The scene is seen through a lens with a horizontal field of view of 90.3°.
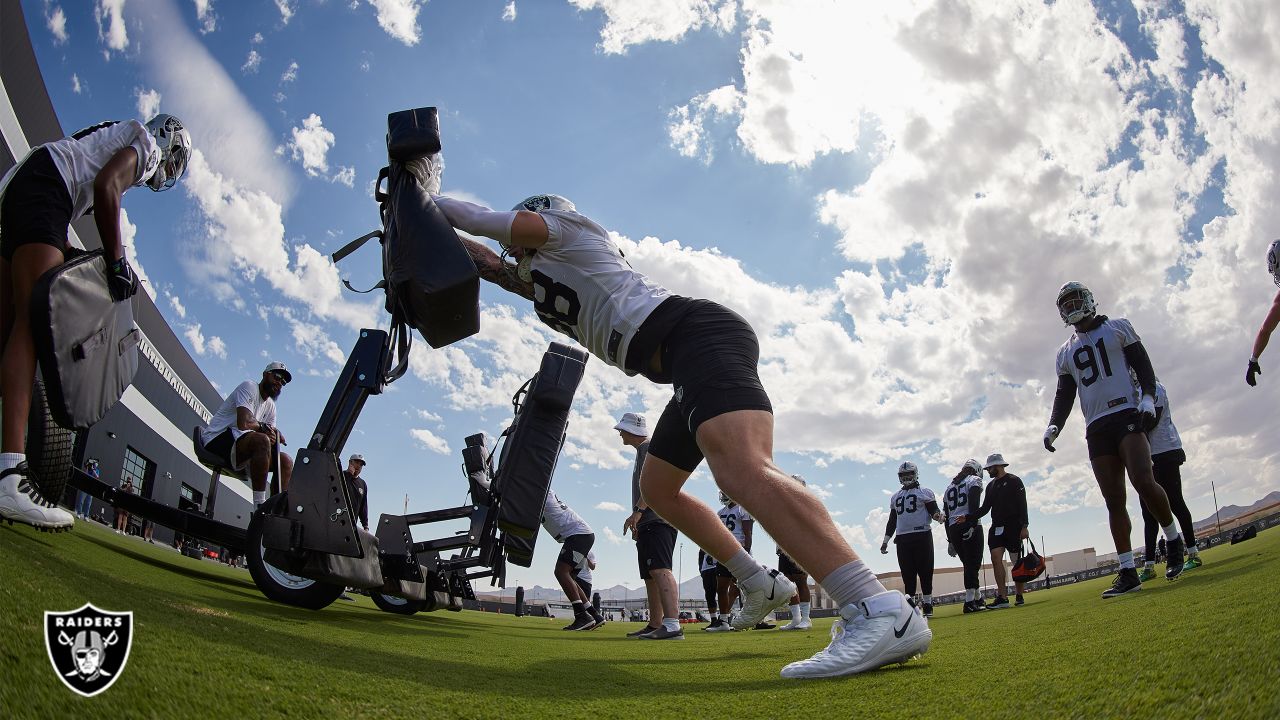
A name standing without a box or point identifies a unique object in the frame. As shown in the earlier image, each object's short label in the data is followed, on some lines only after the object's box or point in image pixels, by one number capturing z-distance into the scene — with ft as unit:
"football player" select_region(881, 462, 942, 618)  31.65
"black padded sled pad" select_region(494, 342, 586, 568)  17.63
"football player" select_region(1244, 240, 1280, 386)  15.74
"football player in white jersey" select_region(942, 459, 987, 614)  32.09
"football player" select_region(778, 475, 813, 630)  25.62
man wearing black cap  18.75
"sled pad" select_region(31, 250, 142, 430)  8.18
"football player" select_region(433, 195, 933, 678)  6.11
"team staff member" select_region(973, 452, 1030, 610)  28.84
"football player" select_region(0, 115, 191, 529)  8.30
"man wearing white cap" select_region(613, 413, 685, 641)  20.07
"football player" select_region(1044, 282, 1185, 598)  16.42
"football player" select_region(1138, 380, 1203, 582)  19.38
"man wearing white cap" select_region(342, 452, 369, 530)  31.75
